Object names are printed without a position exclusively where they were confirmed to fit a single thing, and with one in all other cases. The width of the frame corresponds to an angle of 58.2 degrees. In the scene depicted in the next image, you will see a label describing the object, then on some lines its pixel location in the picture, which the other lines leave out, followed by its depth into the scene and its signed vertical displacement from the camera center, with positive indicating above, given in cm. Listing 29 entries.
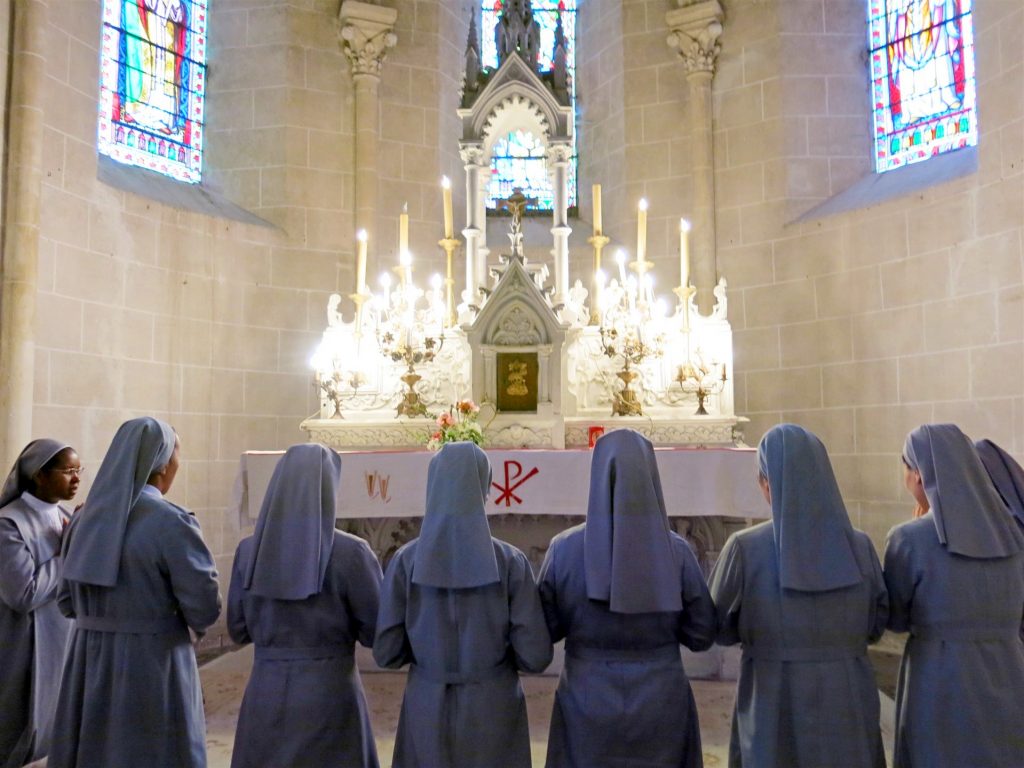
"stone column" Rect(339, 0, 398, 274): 941 +358
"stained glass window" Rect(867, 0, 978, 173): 828 +317
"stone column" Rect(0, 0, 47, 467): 665 +142
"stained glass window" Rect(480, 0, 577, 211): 995 +272
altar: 578 -44
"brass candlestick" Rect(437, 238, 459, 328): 756 +111
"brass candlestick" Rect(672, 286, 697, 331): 704 +93
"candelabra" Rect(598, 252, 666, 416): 687 +68
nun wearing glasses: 386 -76
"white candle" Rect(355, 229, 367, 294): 714 +122
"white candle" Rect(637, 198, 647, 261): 701 +145
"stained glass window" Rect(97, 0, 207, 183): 852 +324
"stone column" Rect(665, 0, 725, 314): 923 +320
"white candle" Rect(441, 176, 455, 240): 734 +172
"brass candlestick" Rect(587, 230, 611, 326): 731 +121
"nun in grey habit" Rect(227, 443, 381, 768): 311 -71
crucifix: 705 +164
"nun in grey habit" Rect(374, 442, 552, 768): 296 -69
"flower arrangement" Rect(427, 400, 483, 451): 621 -6
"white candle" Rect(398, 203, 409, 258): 723 +149
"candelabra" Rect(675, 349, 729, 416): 672 +29
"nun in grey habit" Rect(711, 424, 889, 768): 293 -65
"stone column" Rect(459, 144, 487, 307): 749 +164
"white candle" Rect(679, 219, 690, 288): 687 +122
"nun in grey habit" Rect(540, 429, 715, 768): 294 -68
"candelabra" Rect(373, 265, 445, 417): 690 +68
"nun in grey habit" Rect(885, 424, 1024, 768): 302 -65
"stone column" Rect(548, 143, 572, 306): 744 +168
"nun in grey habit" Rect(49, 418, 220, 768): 322 -70
